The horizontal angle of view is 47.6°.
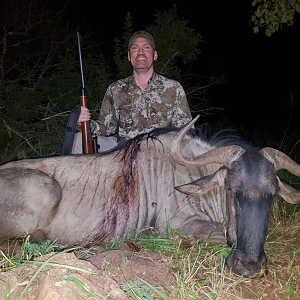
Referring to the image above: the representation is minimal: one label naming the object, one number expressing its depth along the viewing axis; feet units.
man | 13.44
